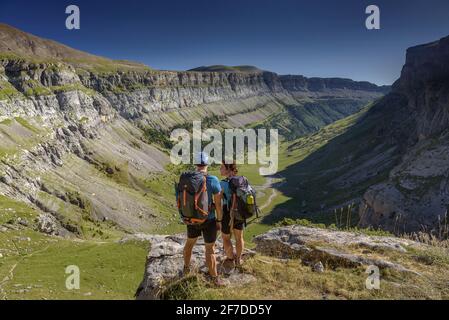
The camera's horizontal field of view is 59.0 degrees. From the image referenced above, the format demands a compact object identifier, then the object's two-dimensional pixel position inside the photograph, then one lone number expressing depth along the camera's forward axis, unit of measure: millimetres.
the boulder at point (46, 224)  71688
